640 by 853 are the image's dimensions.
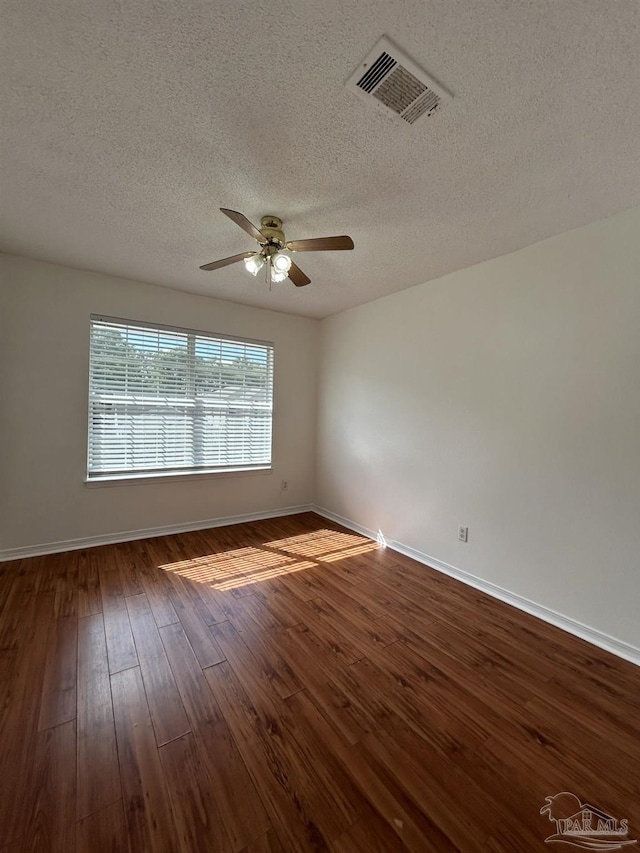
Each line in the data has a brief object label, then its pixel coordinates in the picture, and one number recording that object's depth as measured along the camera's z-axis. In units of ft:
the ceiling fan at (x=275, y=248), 6.31
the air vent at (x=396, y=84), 3.84
